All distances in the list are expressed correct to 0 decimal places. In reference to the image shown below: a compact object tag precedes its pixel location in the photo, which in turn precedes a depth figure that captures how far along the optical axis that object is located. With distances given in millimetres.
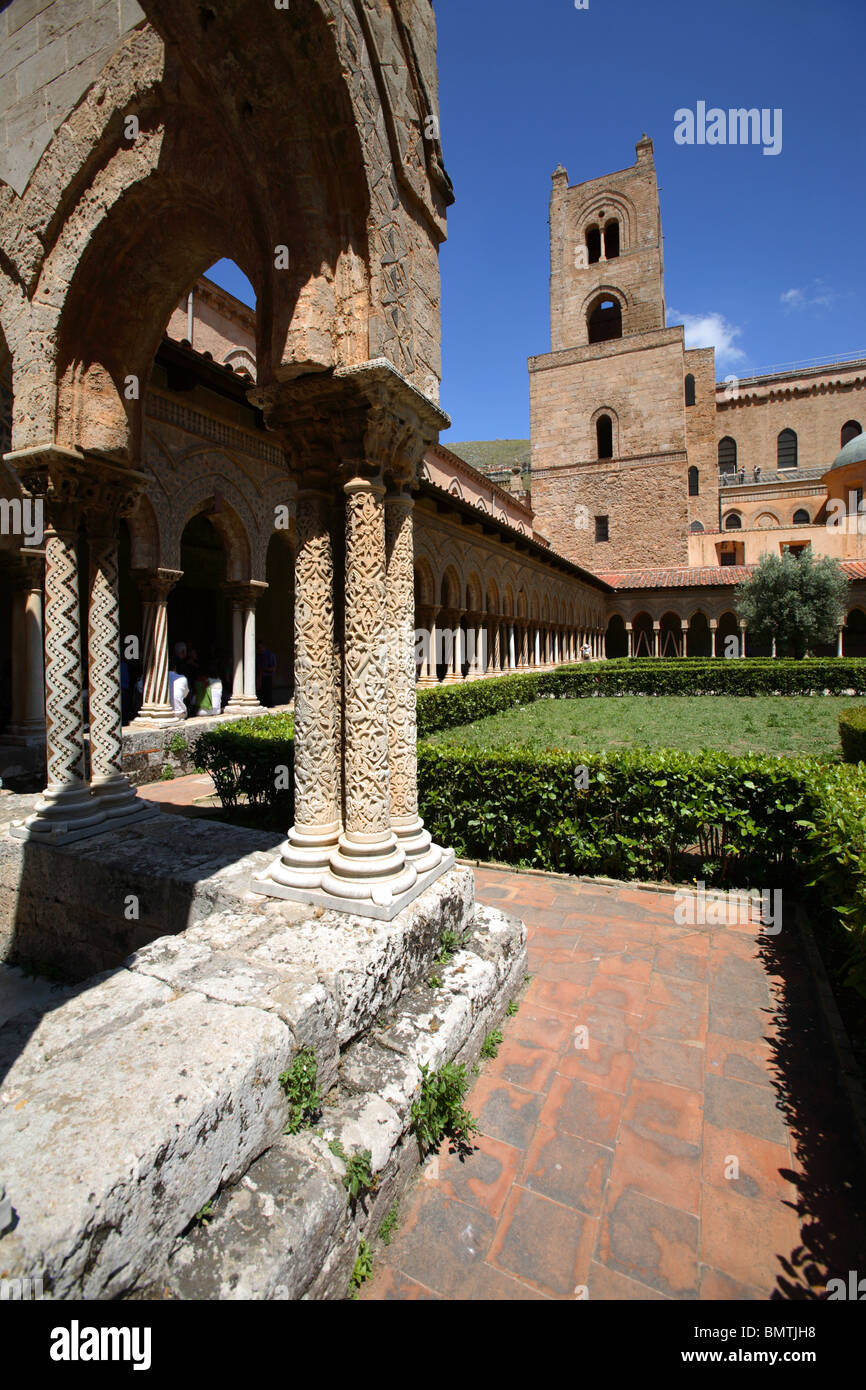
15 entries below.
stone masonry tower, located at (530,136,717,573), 33219
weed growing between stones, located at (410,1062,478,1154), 2229
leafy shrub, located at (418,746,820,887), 4531
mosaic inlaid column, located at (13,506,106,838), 4035
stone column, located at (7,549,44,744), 7301
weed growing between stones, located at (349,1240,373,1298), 1784
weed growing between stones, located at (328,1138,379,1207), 1832
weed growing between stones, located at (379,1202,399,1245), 1933
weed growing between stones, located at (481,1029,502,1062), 2775
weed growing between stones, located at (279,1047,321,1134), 1963
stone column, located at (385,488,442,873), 3180
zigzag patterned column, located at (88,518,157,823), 4375
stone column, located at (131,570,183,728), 8367
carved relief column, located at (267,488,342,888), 3070
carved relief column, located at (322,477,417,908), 2914
